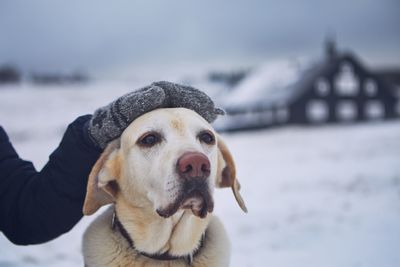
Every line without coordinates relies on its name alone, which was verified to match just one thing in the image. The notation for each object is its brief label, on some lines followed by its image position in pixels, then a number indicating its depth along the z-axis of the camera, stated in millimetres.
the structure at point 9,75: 34925
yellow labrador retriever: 2371
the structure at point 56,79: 39875
